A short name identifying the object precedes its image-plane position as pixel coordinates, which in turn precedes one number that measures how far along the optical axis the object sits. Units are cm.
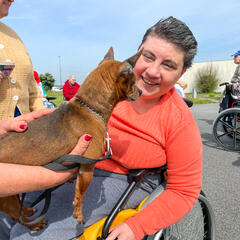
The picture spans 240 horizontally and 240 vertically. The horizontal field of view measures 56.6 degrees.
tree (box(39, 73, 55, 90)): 4224
